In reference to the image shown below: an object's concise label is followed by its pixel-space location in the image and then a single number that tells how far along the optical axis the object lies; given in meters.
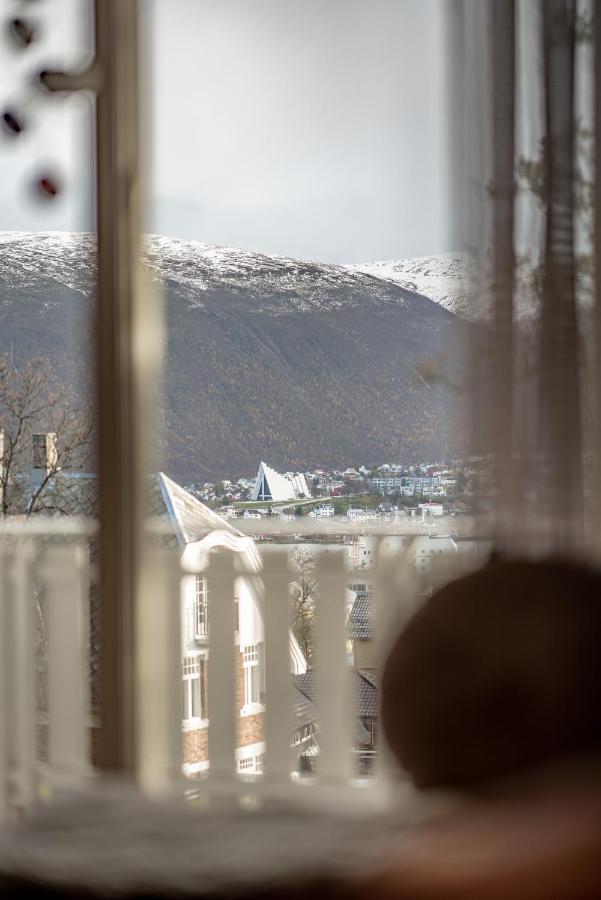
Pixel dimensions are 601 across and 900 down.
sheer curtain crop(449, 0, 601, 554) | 4.61
